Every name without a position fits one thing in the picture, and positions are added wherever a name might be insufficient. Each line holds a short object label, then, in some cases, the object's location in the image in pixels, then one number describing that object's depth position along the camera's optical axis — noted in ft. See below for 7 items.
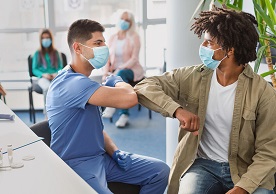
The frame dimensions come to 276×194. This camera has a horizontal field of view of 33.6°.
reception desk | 5.16
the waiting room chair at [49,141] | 7.50
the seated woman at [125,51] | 18.10
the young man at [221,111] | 6.66
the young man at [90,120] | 7.23
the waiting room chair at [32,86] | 17.61
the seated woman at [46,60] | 17.48
